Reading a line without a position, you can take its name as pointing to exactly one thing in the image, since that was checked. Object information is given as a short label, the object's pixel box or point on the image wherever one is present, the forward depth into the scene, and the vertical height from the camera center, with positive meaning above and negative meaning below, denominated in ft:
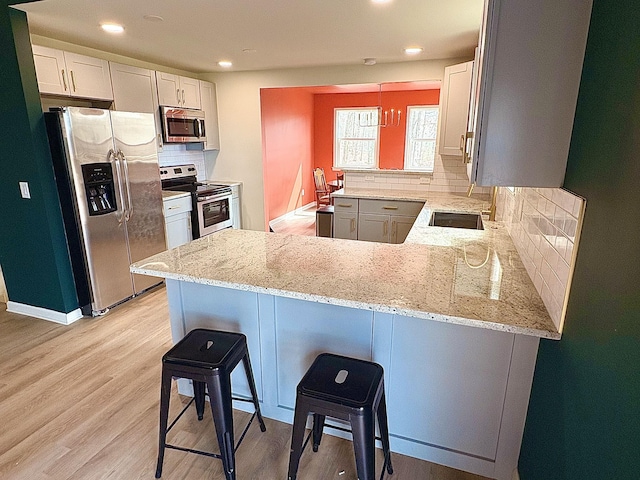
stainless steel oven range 14.29 -2.05
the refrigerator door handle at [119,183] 10.19 -1.05
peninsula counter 4.83 -2.57
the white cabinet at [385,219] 13.32 -2.59
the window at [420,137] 24.81 +0.51
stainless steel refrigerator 9.34 -1.37
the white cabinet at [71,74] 9.58 +1.86
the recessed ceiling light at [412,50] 11.51 +2.86
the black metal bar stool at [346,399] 4.25 -2.84
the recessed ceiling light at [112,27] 9.17 +2.82
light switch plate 9.35 -1.11
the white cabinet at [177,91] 13.57 +1.97
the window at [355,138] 26.55 +0.46
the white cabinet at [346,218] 13.98 -2.66
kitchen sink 11.11 -2.16
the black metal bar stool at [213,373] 4.98 -2.96
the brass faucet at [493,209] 10.28 -1.72
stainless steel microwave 13.82 +0.72
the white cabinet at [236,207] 16.57 -2.72
